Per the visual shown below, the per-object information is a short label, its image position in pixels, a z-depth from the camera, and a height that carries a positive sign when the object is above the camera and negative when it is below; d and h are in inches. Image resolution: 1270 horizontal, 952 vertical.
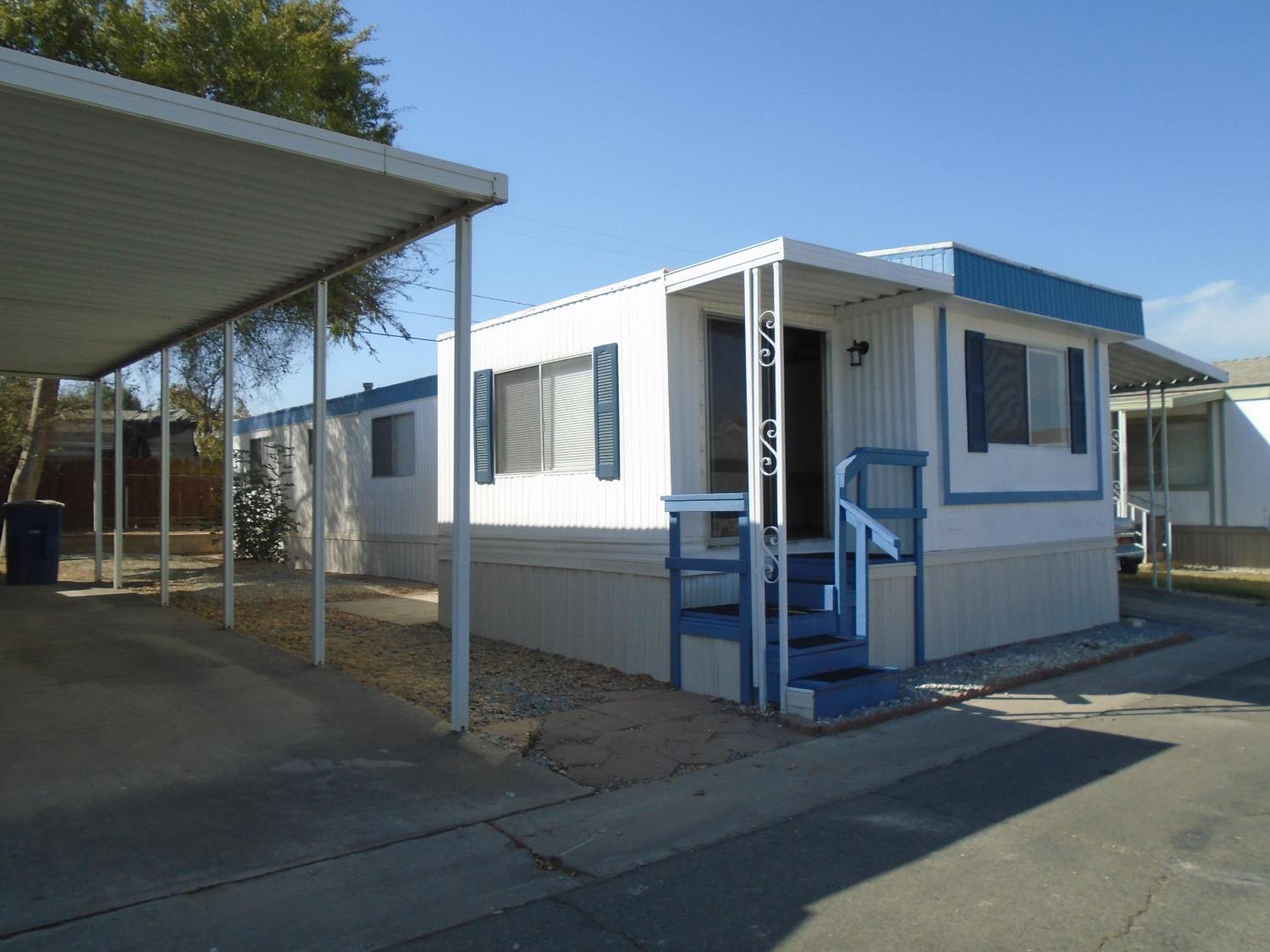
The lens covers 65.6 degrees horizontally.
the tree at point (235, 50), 490.9 +238.4
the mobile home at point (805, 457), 326.6 +16.3
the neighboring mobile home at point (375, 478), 658.2 +18.6
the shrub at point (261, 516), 757.3 -9.7
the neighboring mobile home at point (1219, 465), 716.0 +22.5
